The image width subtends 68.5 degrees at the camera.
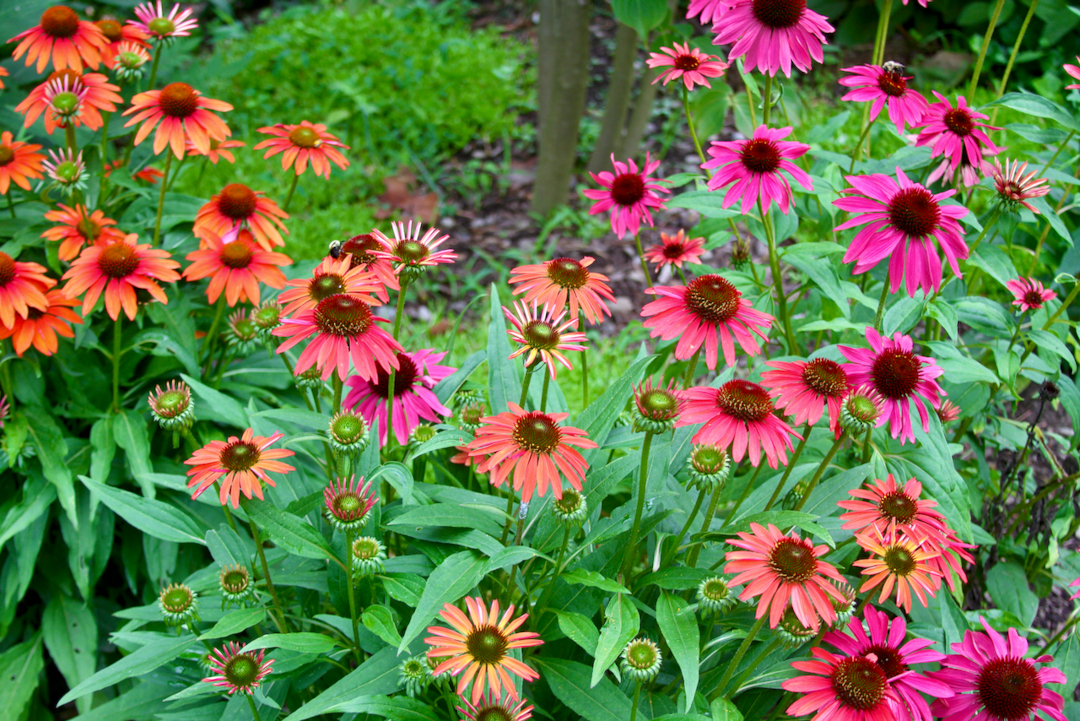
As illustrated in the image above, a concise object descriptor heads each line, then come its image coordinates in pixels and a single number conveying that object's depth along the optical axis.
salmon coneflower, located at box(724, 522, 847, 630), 1.11
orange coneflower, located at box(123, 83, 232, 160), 1.93
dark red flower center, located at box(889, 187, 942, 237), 1.39
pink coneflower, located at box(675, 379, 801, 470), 1.23
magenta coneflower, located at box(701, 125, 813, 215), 1.48
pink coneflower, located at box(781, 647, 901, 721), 1.16
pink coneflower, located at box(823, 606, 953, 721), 1.22
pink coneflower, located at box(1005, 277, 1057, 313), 1.70
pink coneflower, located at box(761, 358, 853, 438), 1.26
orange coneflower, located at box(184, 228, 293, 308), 1.84
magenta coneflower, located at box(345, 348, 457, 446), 1.47
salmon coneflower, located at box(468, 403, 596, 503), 1.18
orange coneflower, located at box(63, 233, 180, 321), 1.74
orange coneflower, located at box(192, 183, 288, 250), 1.93
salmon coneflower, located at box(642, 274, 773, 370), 1.33
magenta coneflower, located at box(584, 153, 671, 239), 1.83
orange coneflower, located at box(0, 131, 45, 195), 1.96
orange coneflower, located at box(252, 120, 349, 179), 2.01
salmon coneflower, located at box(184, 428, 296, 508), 1.27
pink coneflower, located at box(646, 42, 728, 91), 1.77
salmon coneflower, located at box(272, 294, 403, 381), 1.25
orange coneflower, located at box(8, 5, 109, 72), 2.05
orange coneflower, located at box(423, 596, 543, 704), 1.10
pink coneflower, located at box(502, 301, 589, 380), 1.26
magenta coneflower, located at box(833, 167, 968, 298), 1.39
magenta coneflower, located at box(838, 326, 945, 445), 1.29
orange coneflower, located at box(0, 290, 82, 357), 1.76
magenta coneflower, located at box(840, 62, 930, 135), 1.67
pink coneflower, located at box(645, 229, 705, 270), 1.93
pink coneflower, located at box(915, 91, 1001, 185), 1.63
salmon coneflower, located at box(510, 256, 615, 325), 1.43
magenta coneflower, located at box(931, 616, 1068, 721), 1.24
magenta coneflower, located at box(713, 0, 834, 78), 1.54
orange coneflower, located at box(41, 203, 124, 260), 1.92
